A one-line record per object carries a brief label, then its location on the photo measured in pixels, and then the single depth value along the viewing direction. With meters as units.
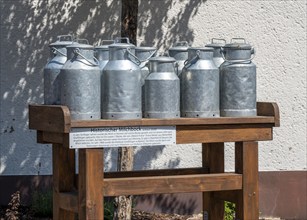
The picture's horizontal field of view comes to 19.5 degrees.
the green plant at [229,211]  7.97
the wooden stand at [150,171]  5.21
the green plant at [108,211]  8.10
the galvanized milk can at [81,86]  5.26
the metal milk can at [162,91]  5.45
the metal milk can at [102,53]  5.66
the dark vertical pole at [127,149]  7.75
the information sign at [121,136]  5.17
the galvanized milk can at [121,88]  5.33
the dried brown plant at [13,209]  7.43
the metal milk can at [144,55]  5.73
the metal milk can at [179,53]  5.97
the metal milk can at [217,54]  5.96
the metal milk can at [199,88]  5.55
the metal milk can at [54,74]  5.54
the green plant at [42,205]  8.09
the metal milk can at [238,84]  5.66
